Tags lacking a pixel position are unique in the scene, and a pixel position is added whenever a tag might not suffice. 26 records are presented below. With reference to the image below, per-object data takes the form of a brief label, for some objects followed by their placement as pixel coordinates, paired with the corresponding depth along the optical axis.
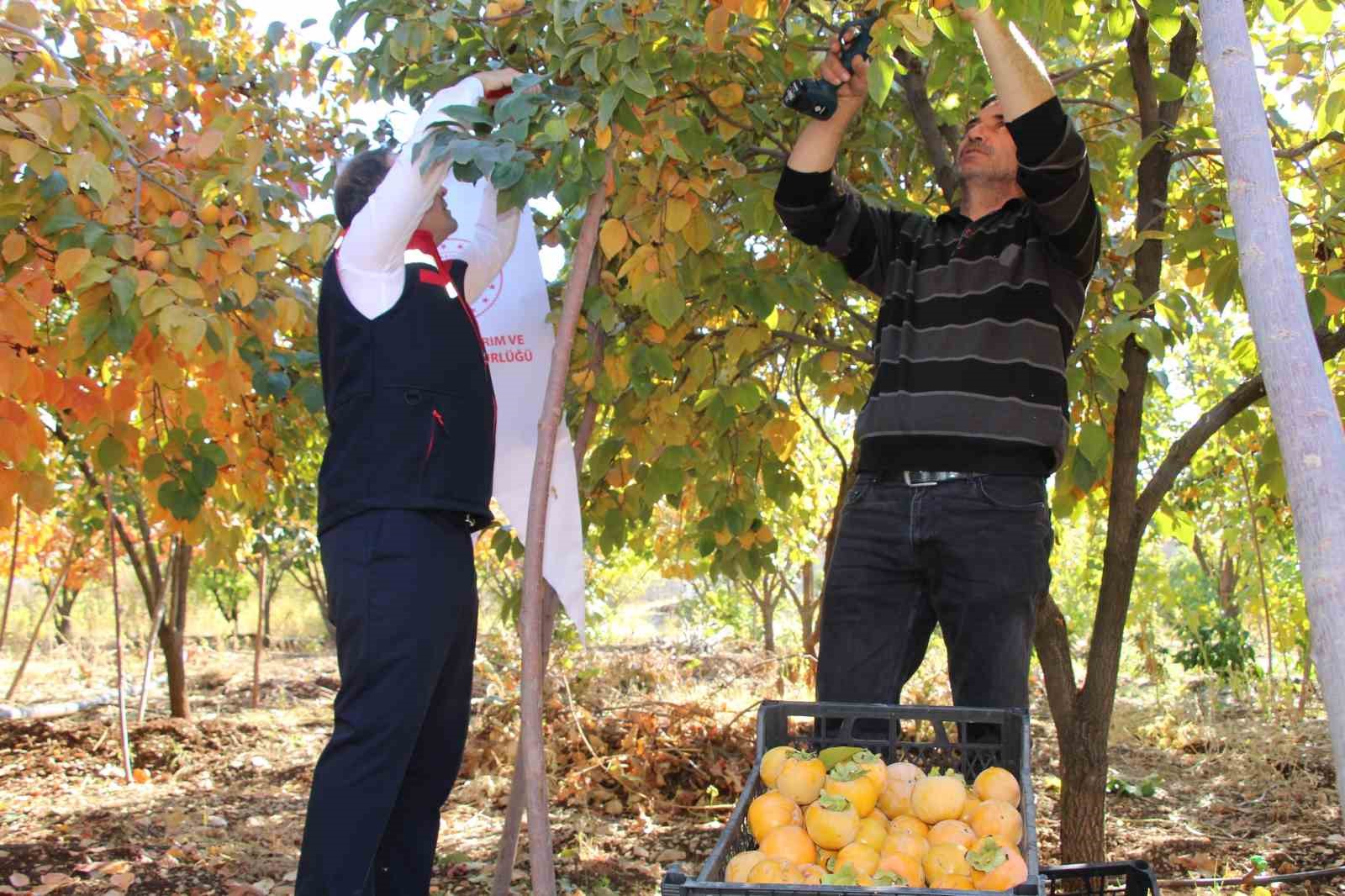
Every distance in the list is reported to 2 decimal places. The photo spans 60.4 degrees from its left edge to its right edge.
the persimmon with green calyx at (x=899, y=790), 1.43
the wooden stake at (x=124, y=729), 5.34
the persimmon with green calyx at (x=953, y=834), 1.29
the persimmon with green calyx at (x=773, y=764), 1.48
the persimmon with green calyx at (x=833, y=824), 1.32
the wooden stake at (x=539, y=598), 1.89
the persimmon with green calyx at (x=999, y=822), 1.33
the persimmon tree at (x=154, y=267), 2.10
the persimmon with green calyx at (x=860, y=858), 1.23
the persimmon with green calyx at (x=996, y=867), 1.18
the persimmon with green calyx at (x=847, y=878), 1.18
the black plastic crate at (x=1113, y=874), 1.69
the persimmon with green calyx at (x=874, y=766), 1.43
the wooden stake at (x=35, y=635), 7.29
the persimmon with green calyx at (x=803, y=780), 1.43
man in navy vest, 2.00
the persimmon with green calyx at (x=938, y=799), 1.39
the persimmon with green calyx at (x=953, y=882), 1.21
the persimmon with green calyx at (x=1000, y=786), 1.42
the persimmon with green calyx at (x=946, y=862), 1.22
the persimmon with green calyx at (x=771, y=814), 1.36
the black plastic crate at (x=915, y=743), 1.39
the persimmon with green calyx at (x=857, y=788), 1.40
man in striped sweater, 1.99
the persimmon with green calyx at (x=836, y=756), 1.53
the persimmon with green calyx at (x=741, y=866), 1.23
